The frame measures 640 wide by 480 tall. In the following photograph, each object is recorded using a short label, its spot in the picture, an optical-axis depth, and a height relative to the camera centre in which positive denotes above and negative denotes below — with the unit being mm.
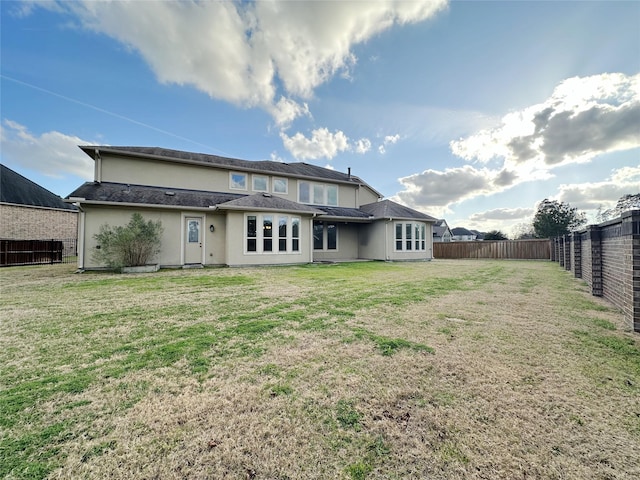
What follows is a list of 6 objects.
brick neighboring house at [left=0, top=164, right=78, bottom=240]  18016 +2561
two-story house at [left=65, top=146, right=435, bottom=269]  11008 +1659
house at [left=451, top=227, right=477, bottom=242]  61591 +2815
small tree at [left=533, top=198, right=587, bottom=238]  27578 +2906
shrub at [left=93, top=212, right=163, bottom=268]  9875 +103
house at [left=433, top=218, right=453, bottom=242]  47750 +2617
